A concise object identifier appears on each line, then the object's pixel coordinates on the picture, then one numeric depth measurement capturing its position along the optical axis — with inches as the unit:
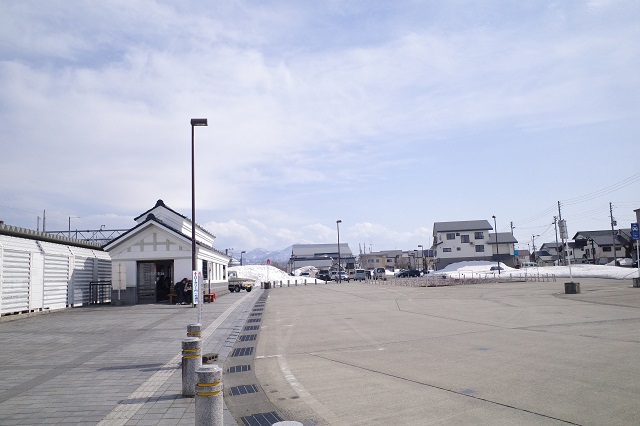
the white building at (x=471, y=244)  3302.2
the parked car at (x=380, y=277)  2694.9
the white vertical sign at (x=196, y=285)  471.5
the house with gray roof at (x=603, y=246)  3204.2
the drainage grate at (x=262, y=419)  237.9
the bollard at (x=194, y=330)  326.7
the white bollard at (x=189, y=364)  292.2
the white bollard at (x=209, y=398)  192.9
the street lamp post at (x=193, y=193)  752.3
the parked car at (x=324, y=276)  2910.9
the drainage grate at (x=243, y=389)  300.8
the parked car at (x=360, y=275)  2728.8
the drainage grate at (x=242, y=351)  444.6
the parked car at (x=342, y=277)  2805.1
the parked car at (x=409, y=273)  2918.3
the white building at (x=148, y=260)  1085.8
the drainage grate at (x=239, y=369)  368.0
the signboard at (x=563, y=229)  1119.0
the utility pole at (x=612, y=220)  2788.9
